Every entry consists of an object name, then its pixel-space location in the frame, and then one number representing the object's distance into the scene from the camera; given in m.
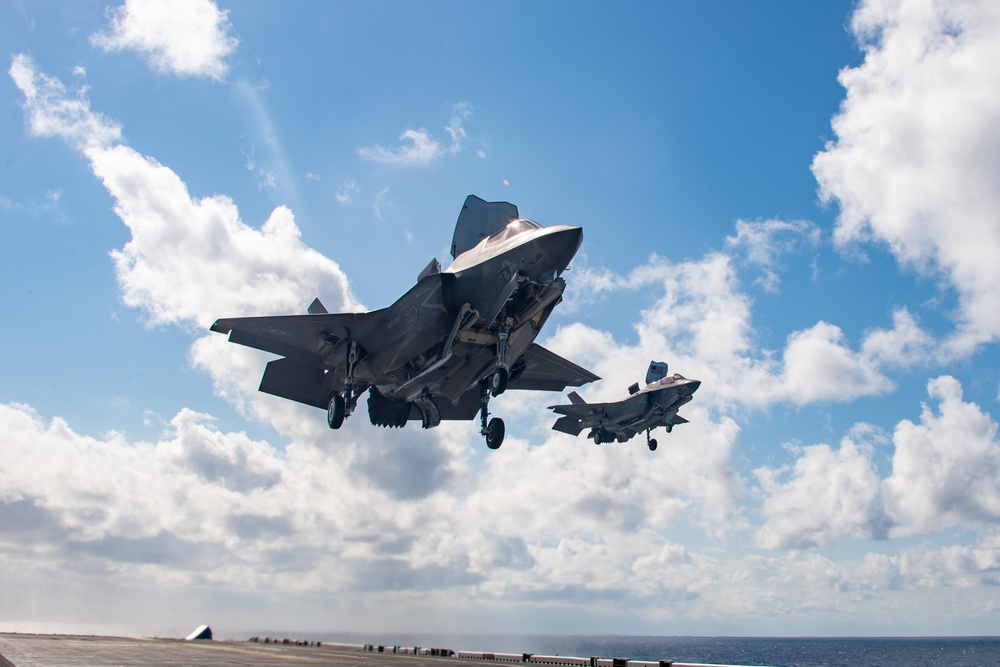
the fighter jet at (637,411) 61.09
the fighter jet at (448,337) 26.41
